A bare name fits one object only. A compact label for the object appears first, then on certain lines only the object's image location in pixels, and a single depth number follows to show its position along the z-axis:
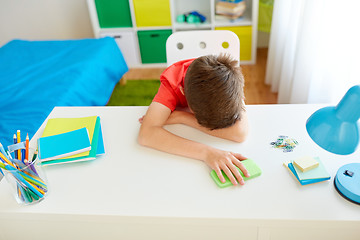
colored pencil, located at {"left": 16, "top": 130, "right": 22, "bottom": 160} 0.83
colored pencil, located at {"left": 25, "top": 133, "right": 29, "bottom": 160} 0.83
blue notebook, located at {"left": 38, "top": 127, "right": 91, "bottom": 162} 0.96
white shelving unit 2.71
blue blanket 1.60
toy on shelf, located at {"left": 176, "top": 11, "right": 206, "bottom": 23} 2.81
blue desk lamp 0.56
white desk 0.76
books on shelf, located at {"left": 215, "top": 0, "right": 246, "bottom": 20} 2.70
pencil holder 0.80
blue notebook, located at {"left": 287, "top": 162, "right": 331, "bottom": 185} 0.82
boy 0.88
